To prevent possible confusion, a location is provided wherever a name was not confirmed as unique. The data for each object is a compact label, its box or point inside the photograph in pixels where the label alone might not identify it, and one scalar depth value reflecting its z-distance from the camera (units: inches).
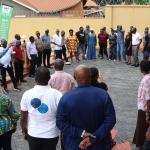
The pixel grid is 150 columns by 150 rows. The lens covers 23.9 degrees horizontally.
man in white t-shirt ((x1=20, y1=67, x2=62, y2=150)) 164.4
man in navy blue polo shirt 143.5
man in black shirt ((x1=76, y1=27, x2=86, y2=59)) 645.0
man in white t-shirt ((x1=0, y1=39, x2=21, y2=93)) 395.9
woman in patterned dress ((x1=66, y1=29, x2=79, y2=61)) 615.0
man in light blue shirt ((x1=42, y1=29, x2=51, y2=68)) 552.2
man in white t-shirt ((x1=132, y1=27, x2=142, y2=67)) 564.2
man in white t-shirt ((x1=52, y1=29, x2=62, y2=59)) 577.6
